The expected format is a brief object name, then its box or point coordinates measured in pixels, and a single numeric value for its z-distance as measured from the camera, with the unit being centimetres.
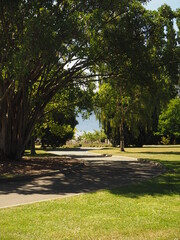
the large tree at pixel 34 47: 1275
